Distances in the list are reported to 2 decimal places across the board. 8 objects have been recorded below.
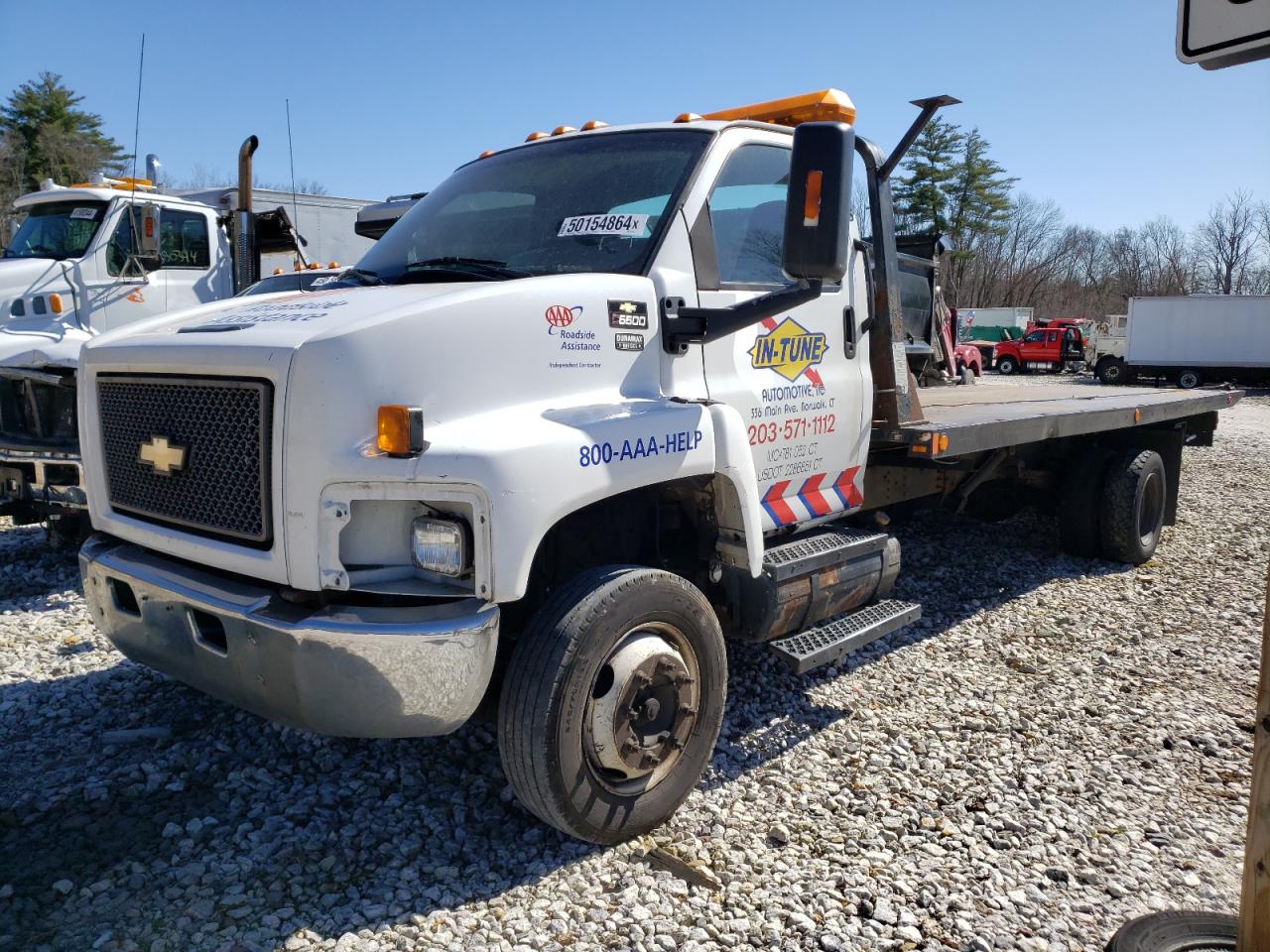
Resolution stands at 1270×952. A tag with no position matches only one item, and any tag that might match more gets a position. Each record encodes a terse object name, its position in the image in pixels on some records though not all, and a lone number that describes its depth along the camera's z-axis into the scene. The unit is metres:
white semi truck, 6.19
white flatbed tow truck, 2.55
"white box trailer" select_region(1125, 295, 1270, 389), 27.61
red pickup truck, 35.94
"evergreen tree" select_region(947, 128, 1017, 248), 54.81
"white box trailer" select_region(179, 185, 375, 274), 10.81
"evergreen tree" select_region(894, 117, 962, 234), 51.94
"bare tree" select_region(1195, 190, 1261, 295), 62.47
